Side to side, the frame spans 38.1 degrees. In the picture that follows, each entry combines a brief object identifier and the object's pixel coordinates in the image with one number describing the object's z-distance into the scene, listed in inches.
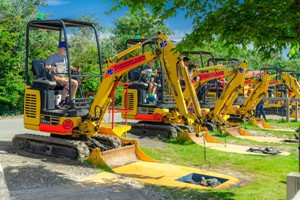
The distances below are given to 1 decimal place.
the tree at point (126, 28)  1469.0
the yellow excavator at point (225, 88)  634.8
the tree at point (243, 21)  215.6
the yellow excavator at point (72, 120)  390.9
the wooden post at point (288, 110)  863.7
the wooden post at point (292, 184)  169.3
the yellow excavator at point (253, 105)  761.0
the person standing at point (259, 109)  872.9
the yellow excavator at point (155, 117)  551.5
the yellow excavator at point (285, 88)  855.1
